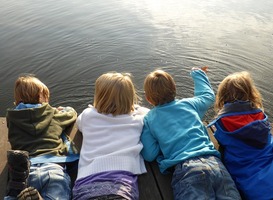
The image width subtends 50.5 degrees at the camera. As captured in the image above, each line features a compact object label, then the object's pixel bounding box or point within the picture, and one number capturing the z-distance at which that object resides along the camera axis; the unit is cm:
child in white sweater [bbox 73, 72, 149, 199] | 238
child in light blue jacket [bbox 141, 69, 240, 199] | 238
